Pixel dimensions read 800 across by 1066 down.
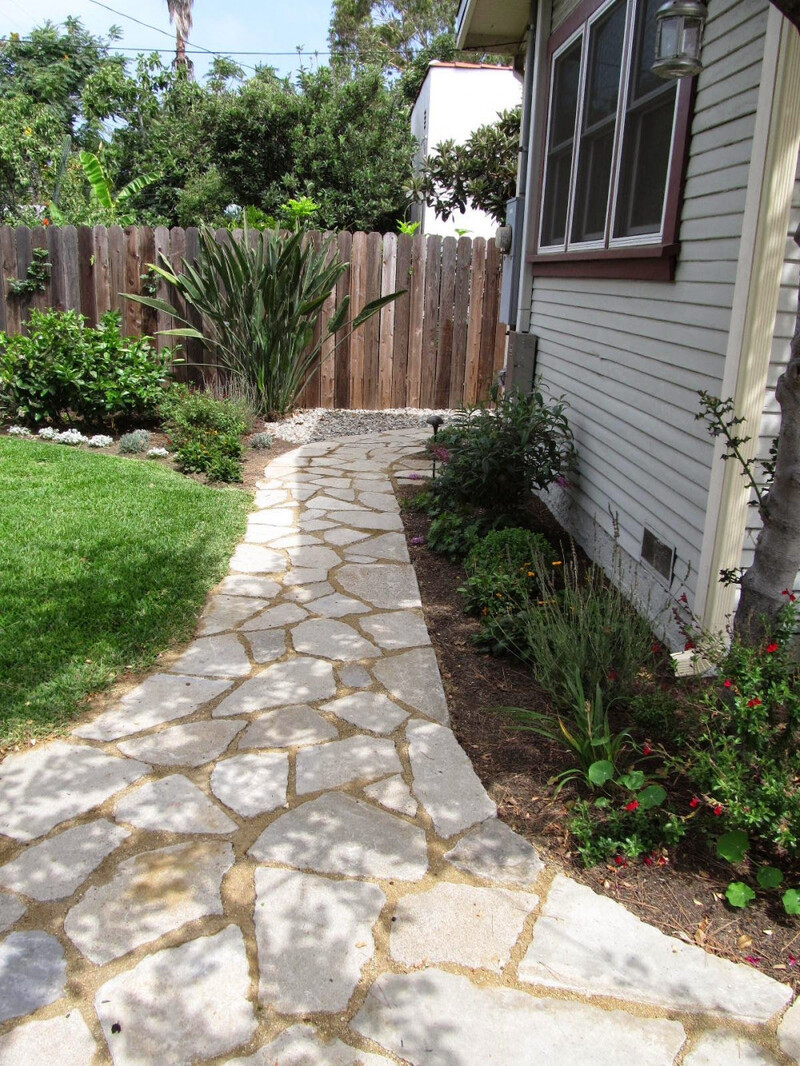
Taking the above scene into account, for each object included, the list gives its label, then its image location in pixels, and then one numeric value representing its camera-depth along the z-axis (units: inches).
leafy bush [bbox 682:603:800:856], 89.0
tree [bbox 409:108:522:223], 369.1
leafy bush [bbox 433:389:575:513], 197.0
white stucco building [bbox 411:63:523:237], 613.3
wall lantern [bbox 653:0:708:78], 122.8
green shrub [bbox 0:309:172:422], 279.4
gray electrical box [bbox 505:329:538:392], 259.0
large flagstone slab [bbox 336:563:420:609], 173.0
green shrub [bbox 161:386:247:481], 254.5
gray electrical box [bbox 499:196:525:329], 268.5
